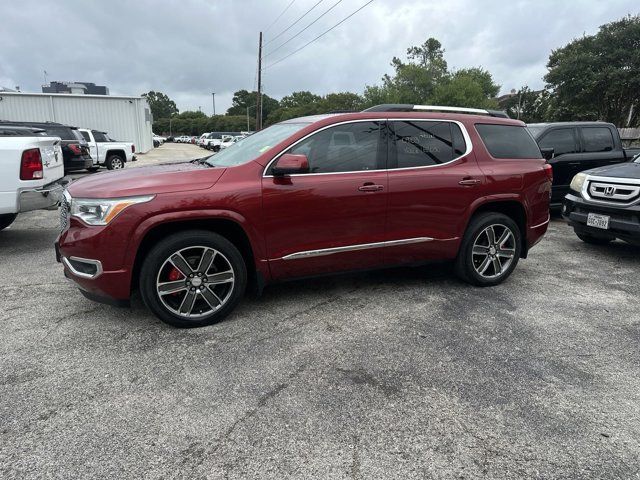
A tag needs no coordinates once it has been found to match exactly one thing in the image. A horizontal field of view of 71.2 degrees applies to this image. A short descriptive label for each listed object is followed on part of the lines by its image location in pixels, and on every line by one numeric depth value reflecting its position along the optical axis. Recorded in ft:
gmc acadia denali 10.93
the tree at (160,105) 470.80
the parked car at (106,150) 57.52
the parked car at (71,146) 42.98
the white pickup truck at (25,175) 17.03
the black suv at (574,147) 27.09
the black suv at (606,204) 17.80
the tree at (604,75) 96.58
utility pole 125.39
